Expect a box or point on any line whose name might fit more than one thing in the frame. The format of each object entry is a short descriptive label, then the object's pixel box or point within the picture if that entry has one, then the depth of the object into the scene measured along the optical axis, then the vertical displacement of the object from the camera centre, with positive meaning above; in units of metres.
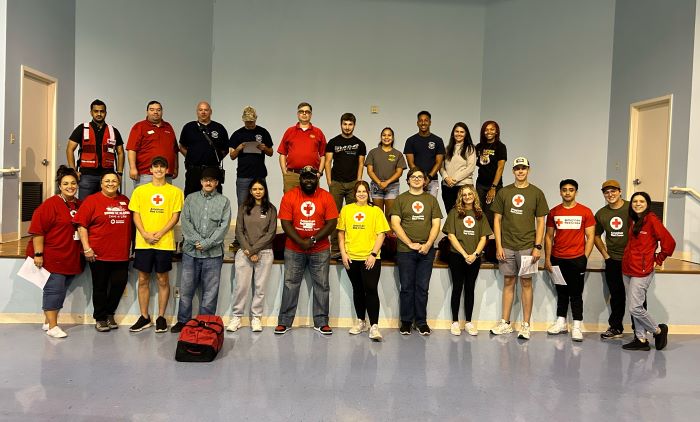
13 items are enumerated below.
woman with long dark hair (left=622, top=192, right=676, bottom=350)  5.15 -0.52
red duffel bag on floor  4.46 -1.24
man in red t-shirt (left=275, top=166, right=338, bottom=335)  5.29 -0.51
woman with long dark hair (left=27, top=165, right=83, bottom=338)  5.03 -0.58
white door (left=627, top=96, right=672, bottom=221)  7.30 +0.69
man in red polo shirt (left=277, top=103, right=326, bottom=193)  6.12 +0.40
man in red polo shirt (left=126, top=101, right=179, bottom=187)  5.84 +0.37
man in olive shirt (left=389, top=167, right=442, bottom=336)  5.39 -0.48
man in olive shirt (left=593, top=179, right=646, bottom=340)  5.45 -0.42
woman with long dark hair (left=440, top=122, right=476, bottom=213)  6.14 +0.32
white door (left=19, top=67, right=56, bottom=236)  6.76 +0.44
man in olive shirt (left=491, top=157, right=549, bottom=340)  5.42 -0.30
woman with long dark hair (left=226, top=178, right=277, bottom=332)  5.34 -0.59
